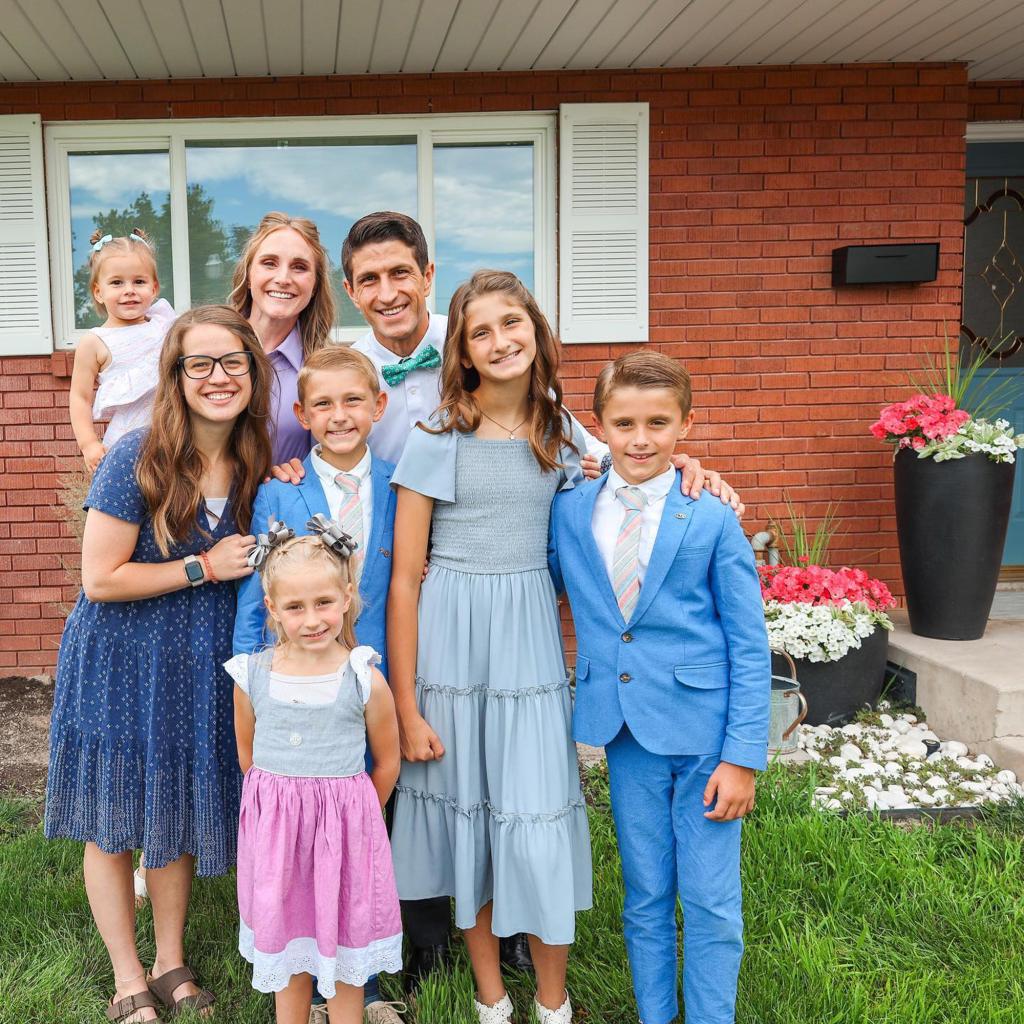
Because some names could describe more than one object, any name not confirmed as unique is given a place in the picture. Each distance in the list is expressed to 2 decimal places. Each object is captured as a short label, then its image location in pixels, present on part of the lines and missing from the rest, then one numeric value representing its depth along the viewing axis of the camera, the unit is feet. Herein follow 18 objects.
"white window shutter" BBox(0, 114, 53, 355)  16.60
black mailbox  17.35
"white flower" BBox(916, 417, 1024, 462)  14.69
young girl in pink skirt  6.30
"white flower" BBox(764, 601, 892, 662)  14.14
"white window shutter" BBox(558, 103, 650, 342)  16.97
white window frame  16.98
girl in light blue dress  6.86
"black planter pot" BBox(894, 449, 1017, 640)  14.88
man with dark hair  7.64
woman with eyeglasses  7.05
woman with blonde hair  8.08
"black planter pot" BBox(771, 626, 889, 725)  14.46
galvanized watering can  12.60
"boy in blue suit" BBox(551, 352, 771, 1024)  6.52
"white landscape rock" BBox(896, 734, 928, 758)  13.25
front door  19.58
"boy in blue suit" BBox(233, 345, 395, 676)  6.90
